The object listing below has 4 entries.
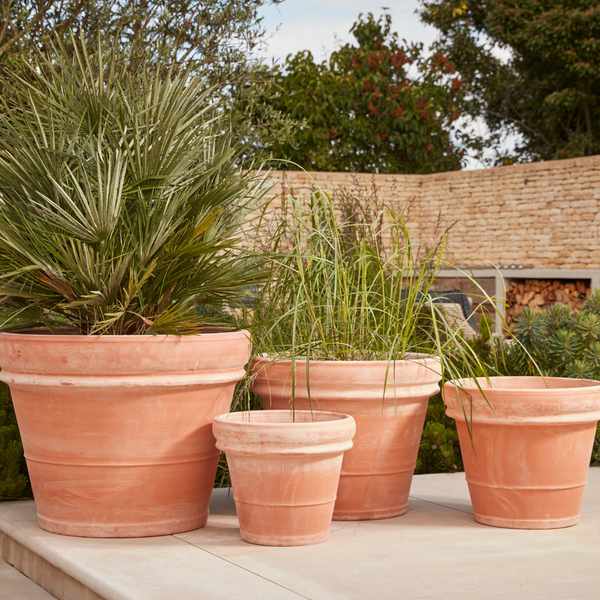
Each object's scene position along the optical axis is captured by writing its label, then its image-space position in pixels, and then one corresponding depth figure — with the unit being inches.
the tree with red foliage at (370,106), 597.6
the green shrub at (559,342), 142.6
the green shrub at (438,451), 132.9
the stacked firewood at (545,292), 488.1
